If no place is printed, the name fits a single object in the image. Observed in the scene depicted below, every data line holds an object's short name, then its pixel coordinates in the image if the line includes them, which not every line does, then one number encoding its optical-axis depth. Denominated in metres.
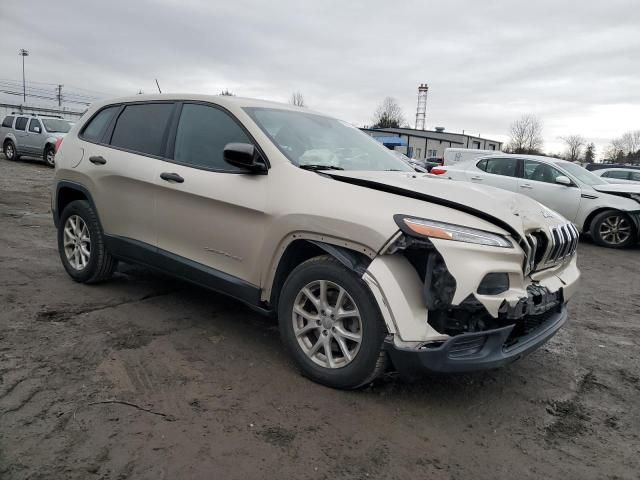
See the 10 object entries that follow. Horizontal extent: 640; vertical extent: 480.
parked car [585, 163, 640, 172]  20.37
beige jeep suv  2.67
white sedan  9.34
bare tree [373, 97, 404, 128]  76.62
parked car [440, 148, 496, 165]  11.88
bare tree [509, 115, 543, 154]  73.88
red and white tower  77.75
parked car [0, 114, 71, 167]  18.02
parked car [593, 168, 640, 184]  14.80
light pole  53.81
